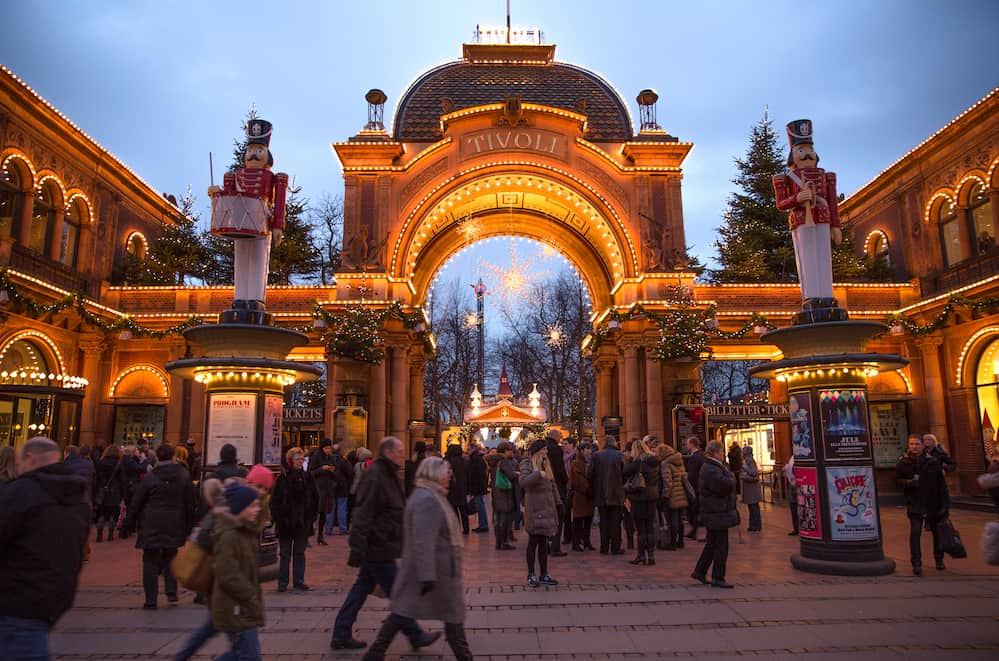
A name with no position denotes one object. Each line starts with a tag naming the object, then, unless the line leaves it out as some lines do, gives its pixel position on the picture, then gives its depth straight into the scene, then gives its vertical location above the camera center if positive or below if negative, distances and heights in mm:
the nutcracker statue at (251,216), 9852 +3191
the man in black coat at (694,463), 10378 -571
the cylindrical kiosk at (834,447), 9047 -284
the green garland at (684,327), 19672 +3050
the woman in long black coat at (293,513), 8195 -997
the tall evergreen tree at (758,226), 28562 +9245
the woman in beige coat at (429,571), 4871 -1023
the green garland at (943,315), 18062 +3204
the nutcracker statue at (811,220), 10057 +3173
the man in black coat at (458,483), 12898 -1039
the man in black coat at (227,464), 7793 -380
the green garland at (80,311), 16656 +3391
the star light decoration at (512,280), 24859 +5481
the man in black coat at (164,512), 7707 -933
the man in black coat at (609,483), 10656 -870
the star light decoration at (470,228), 27141 +8130
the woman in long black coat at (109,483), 12398 -934
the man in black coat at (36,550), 3539 -636
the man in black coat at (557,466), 10828 -605
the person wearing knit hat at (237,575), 4301 -923
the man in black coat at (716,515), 8062 -1043
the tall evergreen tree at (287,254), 31156 +8282
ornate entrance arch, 22297 +8108
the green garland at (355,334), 19828 +2823
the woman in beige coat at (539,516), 8391 -1091
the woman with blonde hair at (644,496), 10023 -1016
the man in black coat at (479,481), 14156 -1082
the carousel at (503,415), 32125 +668
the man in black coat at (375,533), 5762 -880
